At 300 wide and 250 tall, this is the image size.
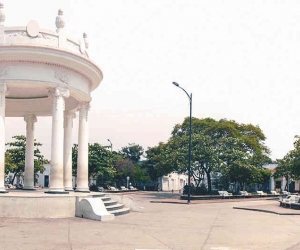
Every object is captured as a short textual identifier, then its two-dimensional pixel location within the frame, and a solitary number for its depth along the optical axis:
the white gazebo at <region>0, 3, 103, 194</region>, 21.17
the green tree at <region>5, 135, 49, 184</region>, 56.09
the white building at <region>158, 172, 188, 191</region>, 94.04
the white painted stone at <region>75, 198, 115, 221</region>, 19.48
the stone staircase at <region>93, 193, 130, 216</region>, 22.05
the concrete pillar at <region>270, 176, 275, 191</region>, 89.12
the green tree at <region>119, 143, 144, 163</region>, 94.88
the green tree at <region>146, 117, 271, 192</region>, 47.78
